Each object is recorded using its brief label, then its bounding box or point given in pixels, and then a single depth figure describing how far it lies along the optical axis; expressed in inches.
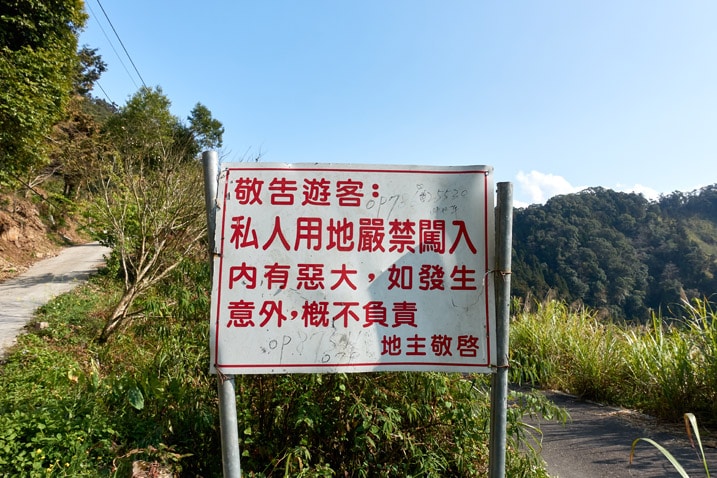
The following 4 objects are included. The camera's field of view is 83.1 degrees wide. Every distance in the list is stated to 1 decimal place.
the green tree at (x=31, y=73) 327.0
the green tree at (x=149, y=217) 253.0
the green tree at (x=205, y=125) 1094.6
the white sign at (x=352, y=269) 66.2
